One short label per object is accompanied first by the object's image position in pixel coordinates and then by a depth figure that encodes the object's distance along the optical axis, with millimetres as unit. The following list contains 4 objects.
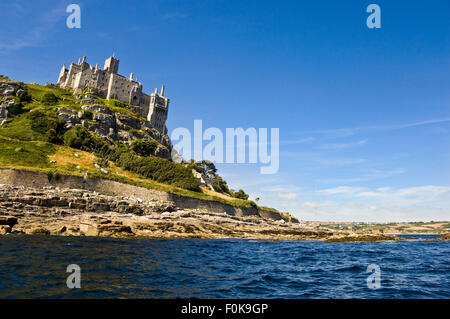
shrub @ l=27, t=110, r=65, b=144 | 68875
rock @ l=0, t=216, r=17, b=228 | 31772
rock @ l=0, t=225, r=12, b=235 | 28958
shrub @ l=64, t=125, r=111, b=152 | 69750
